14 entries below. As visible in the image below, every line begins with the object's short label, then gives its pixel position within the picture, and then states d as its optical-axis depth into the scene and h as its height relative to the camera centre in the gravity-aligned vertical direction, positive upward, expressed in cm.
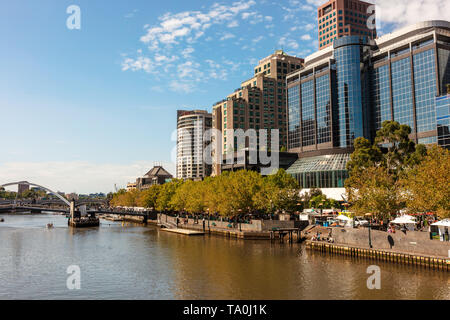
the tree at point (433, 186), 4744 +42
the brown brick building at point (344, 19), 18100 +8488
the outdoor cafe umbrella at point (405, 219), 5209 -417
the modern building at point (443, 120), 9844 +1847
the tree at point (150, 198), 15888 -197
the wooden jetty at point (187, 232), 9462 -1021
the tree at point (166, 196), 14275 -111
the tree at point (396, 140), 7775 +998
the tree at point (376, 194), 5991 -66
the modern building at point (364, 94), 10825 +3152
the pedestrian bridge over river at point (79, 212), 14290 -719
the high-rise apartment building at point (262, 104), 17562 +4265
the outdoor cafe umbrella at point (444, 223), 4479 -409
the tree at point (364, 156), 7994 +745
